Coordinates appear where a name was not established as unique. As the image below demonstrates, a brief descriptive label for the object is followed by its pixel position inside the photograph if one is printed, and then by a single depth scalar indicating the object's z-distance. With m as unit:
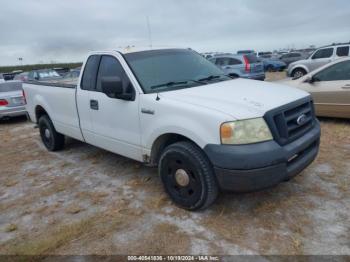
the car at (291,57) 27.14
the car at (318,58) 14.23
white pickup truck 2.93
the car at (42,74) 16.84
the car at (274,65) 25.52
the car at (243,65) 13.50
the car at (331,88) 6.36
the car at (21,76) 18.69
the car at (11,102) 9.59
